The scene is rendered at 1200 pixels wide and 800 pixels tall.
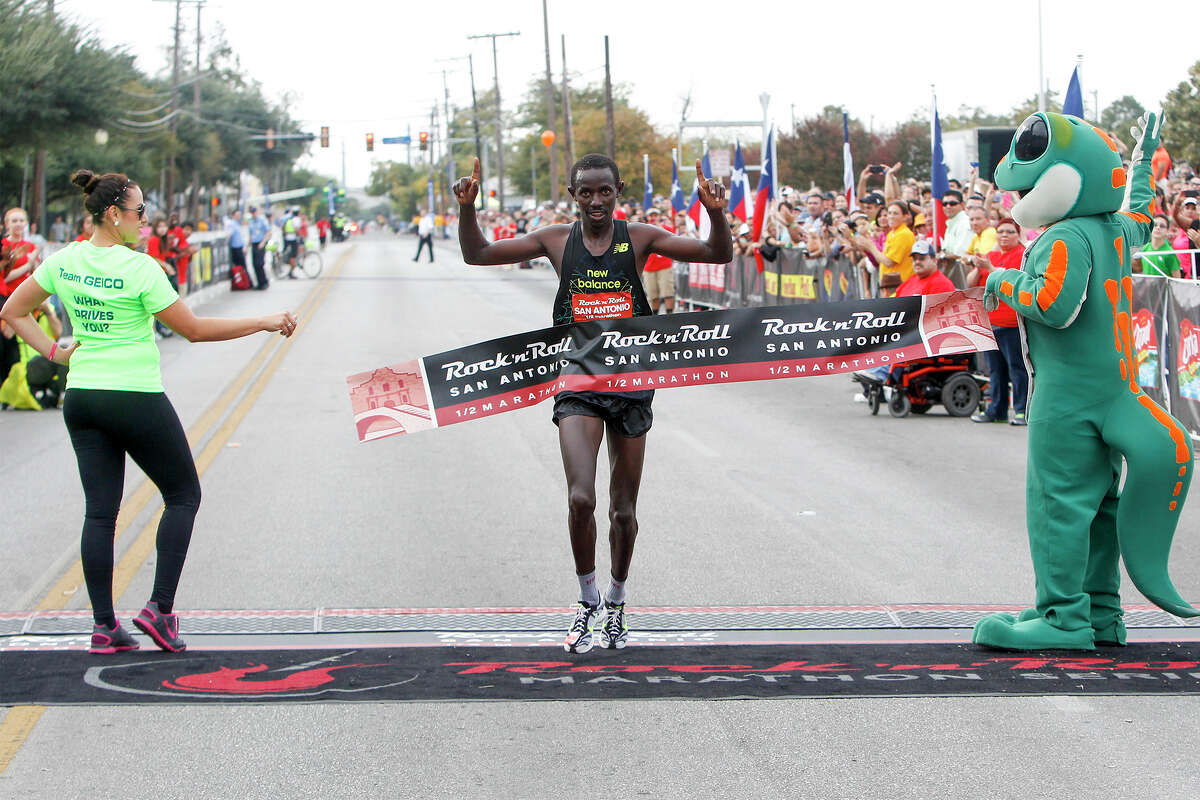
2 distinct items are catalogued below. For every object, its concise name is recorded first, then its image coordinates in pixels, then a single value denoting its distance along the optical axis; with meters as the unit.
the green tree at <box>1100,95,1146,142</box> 77.81
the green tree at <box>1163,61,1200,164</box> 37.97
